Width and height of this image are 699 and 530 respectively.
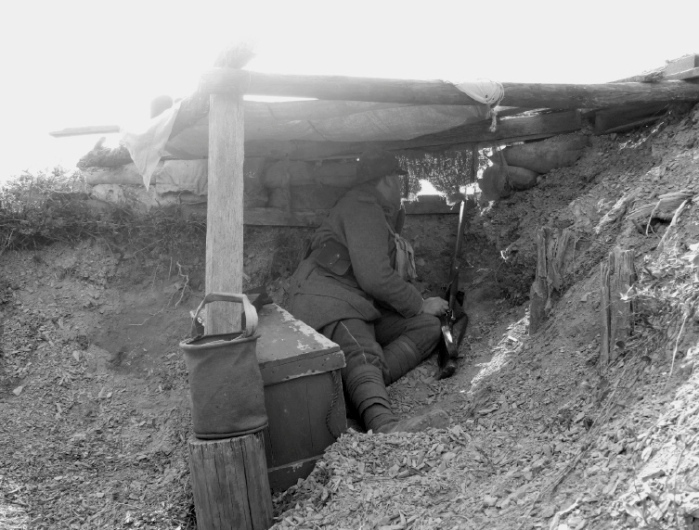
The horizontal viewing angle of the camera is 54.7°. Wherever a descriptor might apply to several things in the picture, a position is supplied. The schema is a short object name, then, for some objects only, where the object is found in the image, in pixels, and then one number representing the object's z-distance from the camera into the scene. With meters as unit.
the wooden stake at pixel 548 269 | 4.43
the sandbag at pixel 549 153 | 5.73
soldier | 5.05
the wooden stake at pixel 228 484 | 3.41
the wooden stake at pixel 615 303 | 3.18
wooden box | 3.93
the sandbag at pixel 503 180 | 5.92
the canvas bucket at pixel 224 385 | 3.46
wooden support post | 3.80
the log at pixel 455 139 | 5.79
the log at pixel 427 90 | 3.75
